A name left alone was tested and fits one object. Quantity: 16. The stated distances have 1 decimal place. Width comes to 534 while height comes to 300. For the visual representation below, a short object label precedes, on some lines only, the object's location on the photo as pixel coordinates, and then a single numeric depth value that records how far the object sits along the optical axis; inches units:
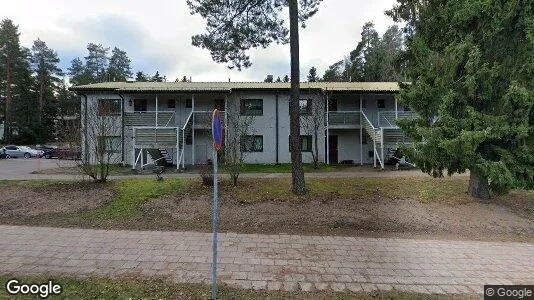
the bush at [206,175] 507.2
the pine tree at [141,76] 2886.3
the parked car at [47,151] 1556.3
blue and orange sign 179.3
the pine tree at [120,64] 3100.4
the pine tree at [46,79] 2225.6
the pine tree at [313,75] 2619.3
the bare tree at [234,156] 525.3
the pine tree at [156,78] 2947.8
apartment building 957.8
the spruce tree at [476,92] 389.4
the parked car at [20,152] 1505.9
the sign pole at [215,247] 185.2
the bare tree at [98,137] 524.4
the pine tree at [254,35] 468.4
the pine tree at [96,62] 3025.6
